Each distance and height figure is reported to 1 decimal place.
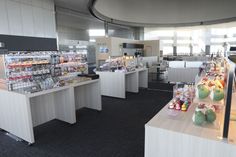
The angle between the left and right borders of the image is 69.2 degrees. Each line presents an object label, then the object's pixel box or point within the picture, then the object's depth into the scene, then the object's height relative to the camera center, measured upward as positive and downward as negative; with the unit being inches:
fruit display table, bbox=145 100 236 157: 50.3 -26.7
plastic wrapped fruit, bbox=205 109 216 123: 61.0 -22.2
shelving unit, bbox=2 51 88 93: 107.3 -8.6
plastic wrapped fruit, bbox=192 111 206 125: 59.7 -22.4
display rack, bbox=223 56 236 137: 44.7 -10.2
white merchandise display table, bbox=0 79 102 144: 105.1 -37.6
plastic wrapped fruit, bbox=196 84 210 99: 62.9 -14.2
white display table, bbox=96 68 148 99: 203.8 -34.7
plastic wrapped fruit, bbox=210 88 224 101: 59.9 -14.5
